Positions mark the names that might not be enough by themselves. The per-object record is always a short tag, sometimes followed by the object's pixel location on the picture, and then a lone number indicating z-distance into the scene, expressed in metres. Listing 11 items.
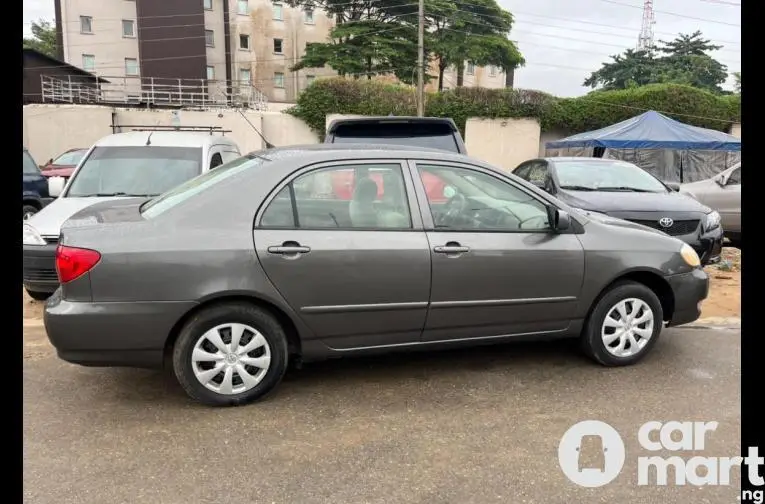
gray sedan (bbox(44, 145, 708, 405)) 3.28
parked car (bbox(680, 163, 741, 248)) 8.87
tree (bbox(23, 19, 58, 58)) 48.85
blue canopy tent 14.52
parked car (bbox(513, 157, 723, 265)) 6.59
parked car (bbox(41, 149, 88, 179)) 13.34
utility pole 21.50
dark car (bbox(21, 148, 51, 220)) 9.03
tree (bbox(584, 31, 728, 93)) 45.03
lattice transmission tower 49.00
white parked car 5.21
